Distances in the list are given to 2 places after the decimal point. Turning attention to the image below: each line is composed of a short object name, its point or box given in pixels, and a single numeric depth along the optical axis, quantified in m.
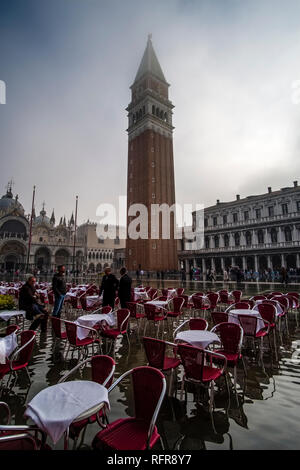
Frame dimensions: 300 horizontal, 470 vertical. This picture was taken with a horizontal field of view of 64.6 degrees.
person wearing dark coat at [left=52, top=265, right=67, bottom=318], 7.00
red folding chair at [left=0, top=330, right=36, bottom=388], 3.62
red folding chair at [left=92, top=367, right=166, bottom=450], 2.01
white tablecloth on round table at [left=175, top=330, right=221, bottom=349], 3.71
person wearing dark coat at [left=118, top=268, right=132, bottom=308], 7.07
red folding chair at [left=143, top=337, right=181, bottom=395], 3.35
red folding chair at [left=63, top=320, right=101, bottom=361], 4.68
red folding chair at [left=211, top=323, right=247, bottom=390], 3.78
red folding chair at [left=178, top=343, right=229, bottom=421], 3.06
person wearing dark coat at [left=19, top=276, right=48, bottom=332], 6.57
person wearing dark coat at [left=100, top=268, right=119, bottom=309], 6.89
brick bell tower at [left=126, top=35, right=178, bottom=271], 38.69
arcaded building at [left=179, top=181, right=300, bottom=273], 34.78
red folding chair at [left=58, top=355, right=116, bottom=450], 2.50
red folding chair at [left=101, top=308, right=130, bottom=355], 5.31
